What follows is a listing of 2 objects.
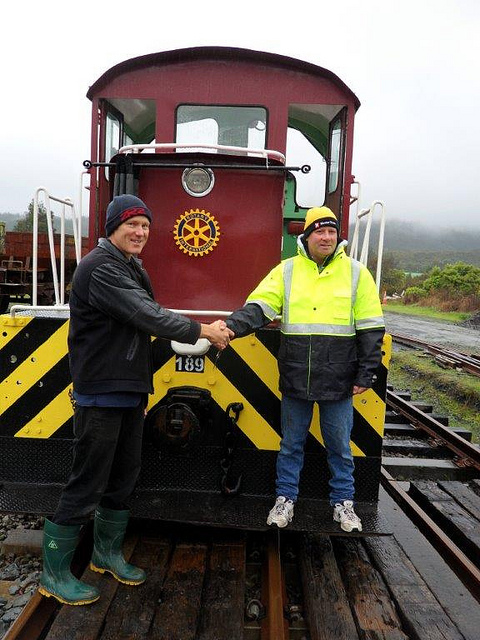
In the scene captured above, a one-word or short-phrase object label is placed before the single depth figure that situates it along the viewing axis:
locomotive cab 3.20
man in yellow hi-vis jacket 2.89
